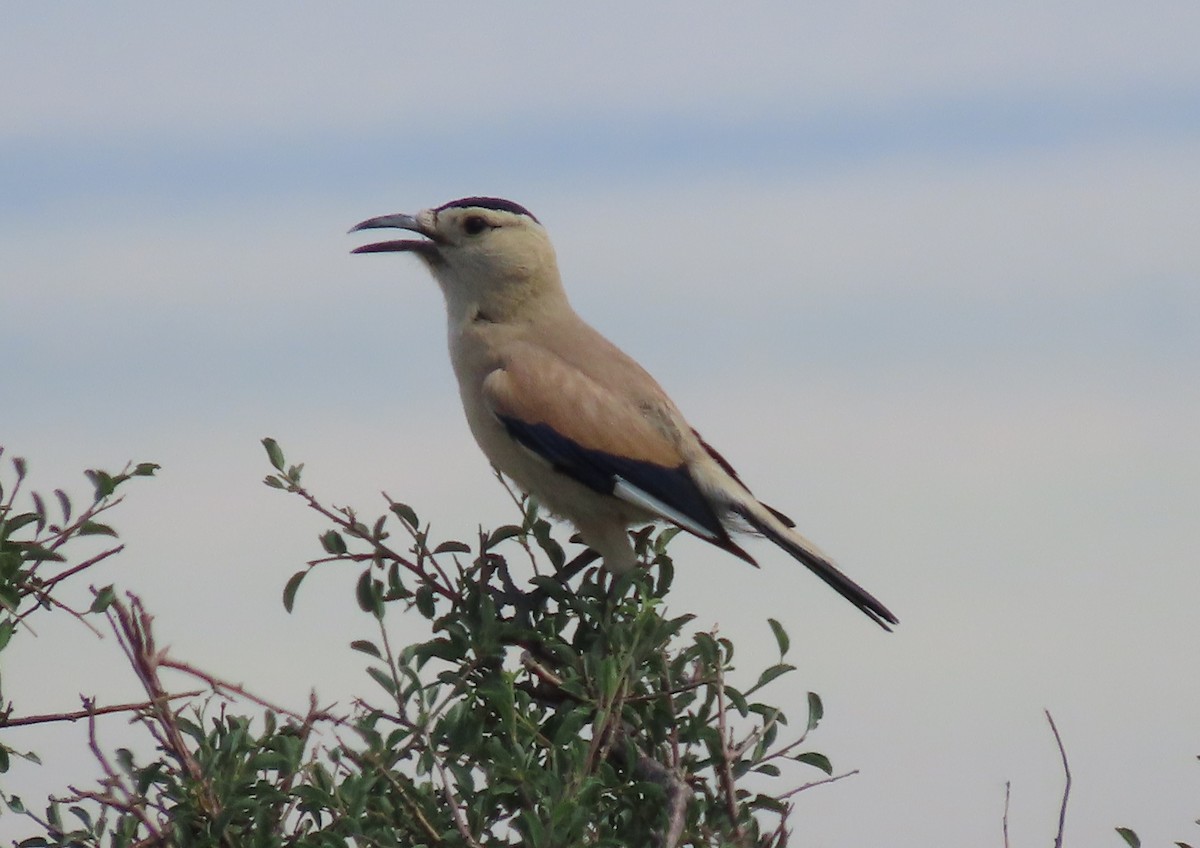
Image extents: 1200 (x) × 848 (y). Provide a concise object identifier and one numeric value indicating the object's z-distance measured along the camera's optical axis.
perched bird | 11.65
